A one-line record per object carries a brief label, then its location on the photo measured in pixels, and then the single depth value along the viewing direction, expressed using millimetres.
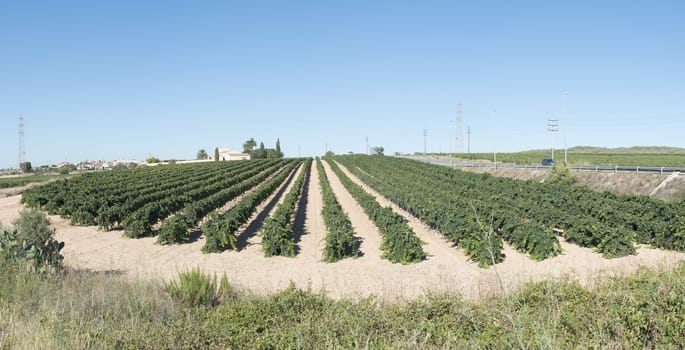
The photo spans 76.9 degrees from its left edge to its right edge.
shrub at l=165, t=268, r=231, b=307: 9070
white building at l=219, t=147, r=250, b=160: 145250
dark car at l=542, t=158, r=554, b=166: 62912
